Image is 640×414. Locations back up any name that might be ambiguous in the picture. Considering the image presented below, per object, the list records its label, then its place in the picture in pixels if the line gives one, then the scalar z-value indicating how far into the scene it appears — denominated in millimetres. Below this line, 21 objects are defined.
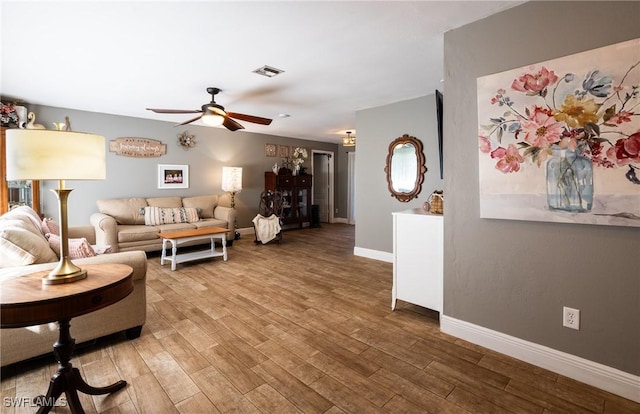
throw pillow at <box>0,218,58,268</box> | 1795
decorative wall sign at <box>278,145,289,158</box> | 7276
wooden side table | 1218
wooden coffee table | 3977
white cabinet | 2447
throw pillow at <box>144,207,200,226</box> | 4918
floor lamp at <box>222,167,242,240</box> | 5902
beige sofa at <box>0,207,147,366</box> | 1770
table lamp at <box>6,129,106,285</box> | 1339
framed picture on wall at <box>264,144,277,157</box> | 6984
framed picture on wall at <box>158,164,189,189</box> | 5520
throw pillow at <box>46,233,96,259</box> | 2251
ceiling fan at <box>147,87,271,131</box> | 3406
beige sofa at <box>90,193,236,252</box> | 4141
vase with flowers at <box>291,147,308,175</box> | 7367
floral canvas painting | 1556
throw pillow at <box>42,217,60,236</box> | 2729
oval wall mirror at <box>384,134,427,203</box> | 4113
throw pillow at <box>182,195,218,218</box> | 5562
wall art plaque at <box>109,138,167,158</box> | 5009
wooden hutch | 6957
